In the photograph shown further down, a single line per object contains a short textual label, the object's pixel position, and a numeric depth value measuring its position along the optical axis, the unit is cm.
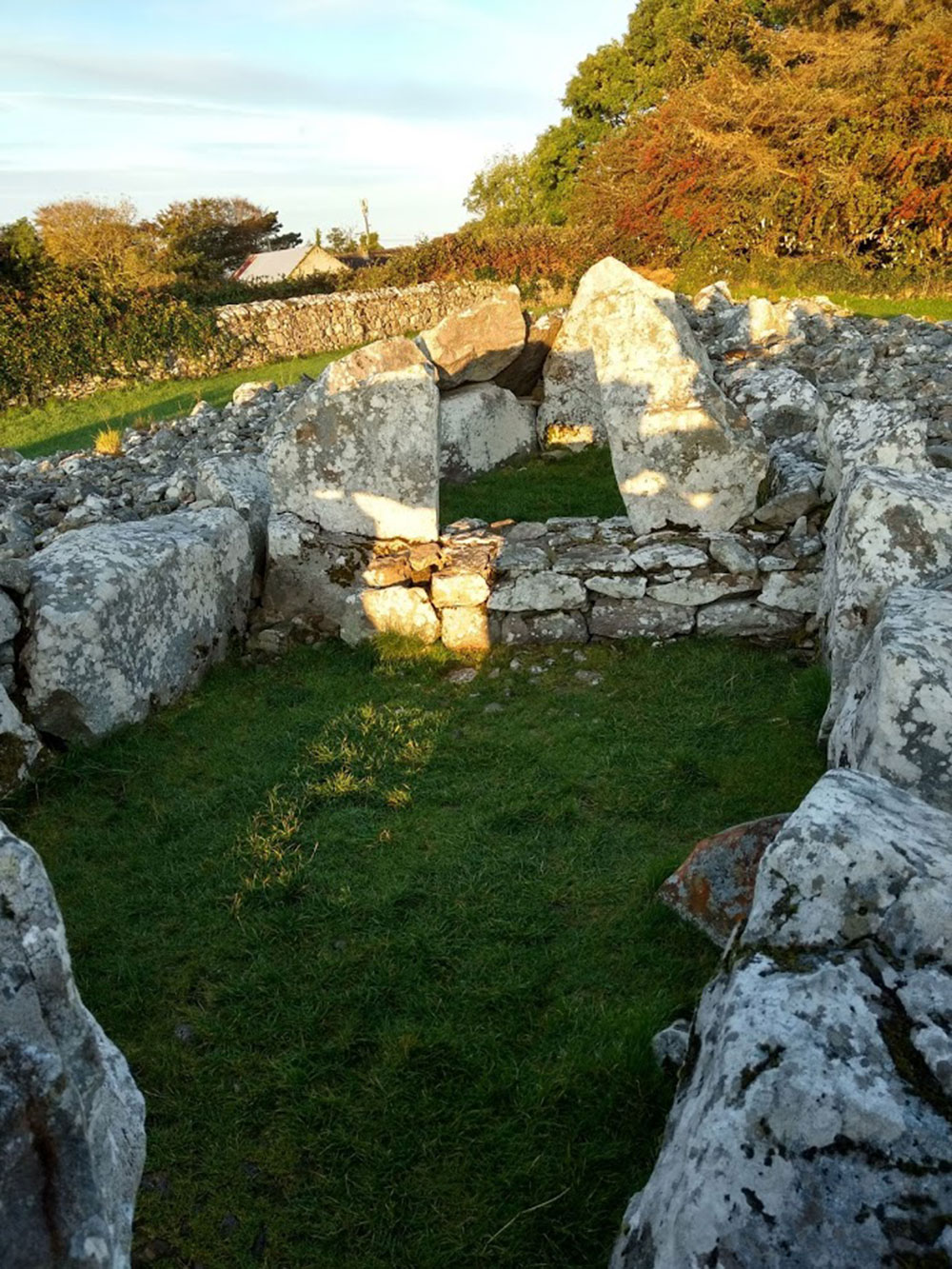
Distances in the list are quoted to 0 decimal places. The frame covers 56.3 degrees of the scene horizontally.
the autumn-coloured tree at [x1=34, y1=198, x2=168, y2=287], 3331
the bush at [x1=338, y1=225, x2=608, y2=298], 2934
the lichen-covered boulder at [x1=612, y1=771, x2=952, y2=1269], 190
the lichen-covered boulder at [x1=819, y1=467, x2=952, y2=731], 528
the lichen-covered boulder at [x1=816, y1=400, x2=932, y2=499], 674
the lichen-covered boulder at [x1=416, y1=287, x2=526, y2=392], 1156
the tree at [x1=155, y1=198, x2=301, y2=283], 3991
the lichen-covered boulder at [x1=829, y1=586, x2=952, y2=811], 345
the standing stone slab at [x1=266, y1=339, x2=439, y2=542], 737
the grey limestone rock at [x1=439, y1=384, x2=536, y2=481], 1138
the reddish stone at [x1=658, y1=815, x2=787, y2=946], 398
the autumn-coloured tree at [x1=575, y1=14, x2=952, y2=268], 2241
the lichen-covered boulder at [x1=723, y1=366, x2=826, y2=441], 957
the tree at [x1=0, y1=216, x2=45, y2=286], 2295
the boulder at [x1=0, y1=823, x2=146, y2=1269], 179
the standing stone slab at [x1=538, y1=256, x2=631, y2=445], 1183
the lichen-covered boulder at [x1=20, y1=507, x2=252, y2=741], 571
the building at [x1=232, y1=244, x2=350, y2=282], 4431
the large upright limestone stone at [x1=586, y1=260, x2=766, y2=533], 735
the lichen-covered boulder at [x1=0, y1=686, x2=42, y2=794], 537
